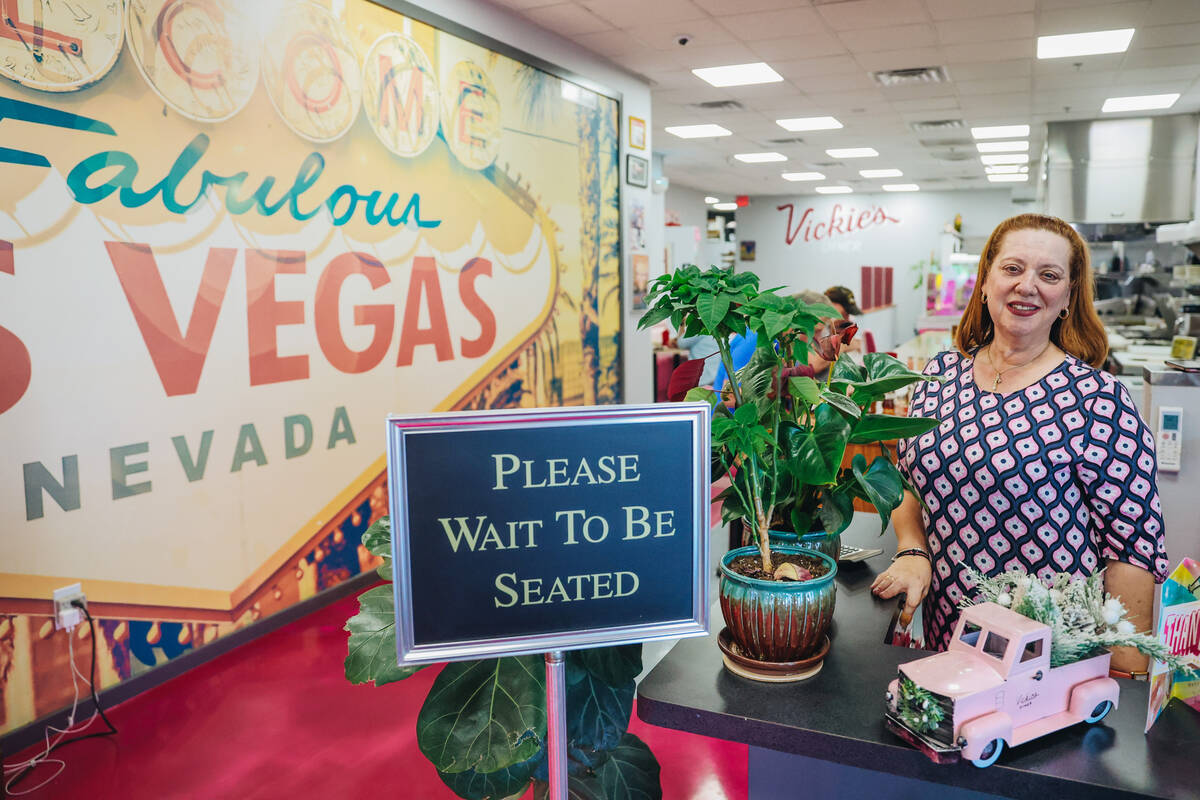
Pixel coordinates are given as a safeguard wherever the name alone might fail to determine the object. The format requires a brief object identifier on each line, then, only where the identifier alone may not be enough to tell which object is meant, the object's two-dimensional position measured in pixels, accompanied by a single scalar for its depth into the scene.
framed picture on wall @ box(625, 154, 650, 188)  6.65
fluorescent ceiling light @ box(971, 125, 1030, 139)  9.41
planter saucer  1.19
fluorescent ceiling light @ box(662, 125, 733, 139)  9.31
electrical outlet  2.82
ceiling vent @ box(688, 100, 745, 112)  7.98
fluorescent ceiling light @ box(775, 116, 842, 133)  8.94
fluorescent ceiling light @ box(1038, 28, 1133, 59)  5.79
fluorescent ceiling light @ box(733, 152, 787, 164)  11.34
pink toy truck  1.00
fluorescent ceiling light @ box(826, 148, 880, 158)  11.04
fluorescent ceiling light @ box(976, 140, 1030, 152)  10.50
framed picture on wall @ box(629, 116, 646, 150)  6.75
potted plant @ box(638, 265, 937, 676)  1.13
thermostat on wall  3.67
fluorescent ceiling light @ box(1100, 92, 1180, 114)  7.84
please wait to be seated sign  1.02
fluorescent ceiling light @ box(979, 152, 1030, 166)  11.48
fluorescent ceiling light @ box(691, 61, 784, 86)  6.72
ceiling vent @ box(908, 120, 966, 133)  9.15
